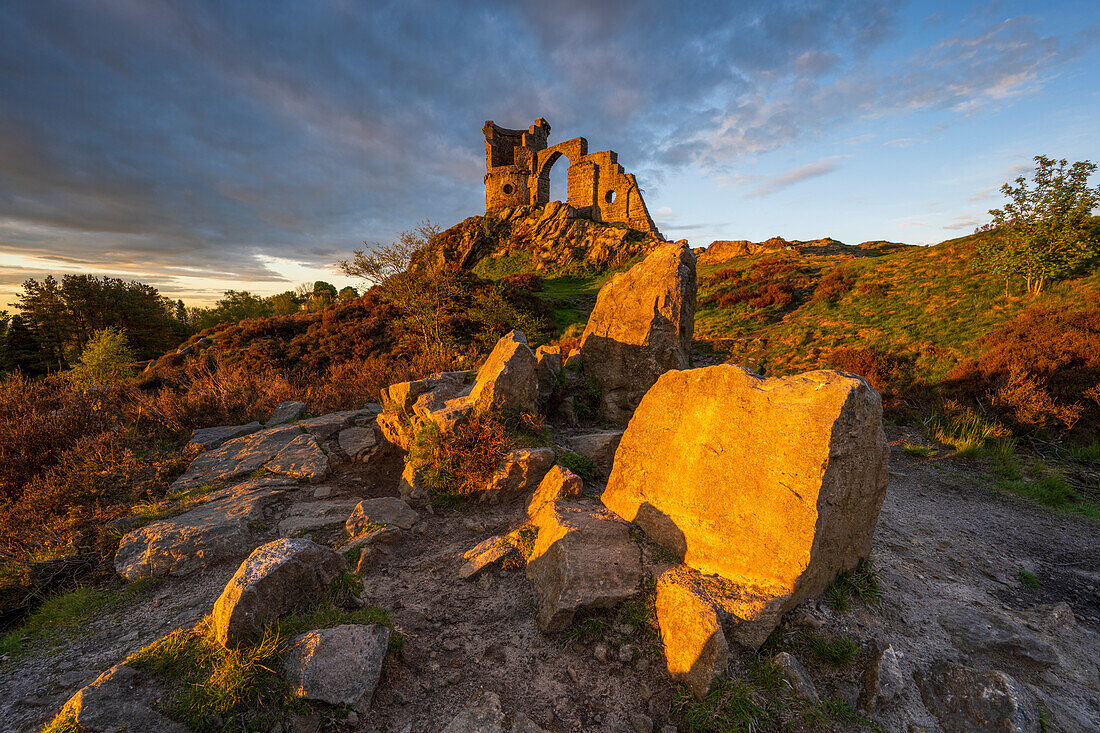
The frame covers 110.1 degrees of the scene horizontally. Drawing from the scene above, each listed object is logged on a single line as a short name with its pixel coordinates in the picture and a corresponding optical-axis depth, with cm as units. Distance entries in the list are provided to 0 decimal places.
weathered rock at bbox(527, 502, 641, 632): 454
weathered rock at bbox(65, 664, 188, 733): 305
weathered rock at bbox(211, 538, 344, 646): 375
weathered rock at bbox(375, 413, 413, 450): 891
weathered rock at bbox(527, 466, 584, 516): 646
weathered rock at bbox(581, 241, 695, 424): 1047
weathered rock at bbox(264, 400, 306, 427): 1089
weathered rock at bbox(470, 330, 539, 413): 800
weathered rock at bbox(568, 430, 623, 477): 779
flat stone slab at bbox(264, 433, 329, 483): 835
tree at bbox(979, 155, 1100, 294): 1573
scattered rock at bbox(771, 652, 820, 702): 359
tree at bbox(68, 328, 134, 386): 2881
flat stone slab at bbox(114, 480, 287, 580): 558
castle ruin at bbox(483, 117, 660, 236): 5075
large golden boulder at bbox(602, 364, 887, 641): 425
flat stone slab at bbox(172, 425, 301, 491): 806
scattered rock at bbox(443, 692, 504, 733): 344
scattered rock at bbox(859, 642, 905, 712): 367
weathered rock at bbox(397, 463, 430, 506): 730
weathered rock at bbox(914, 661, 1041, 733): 340
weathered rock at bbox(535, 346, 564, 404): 1038
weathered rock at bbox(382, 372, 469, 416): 946
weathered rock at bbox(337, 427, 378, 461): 911
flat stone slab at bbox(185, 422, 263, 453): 915
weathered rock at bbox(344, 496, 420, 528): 643
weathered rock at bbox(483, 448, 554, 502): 714
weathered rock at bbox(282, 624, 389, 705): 346
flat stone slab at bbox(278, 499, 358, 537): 654
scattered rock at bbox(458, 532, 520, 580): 547
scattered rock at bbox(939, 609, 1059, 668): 412
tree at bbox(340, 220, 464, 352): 2025
